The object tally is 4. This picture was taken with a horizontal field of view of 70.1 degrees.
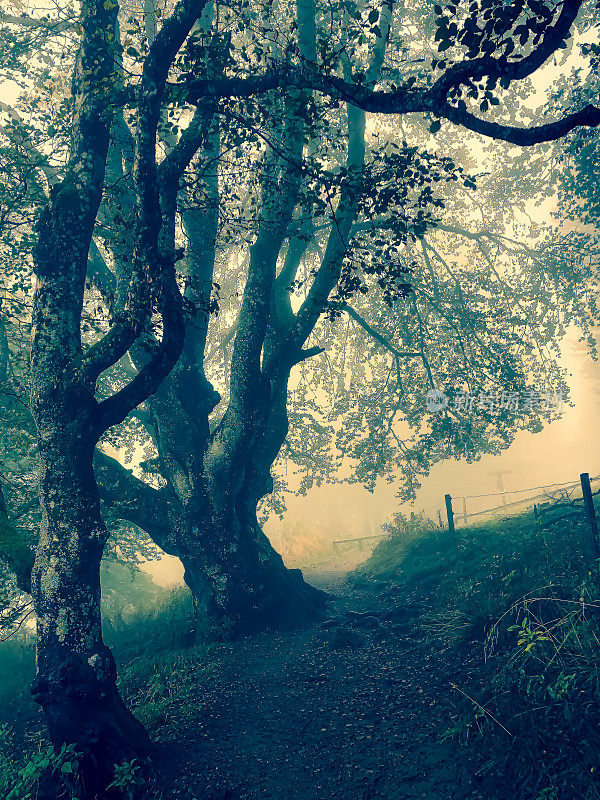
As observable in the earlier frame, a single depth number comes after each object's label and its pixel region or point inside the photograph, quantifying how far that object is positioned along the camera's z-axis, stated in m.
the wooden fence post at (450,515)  13.07
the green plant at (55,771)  3.94
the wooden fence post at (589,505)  7.82
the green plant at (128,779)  3.94
